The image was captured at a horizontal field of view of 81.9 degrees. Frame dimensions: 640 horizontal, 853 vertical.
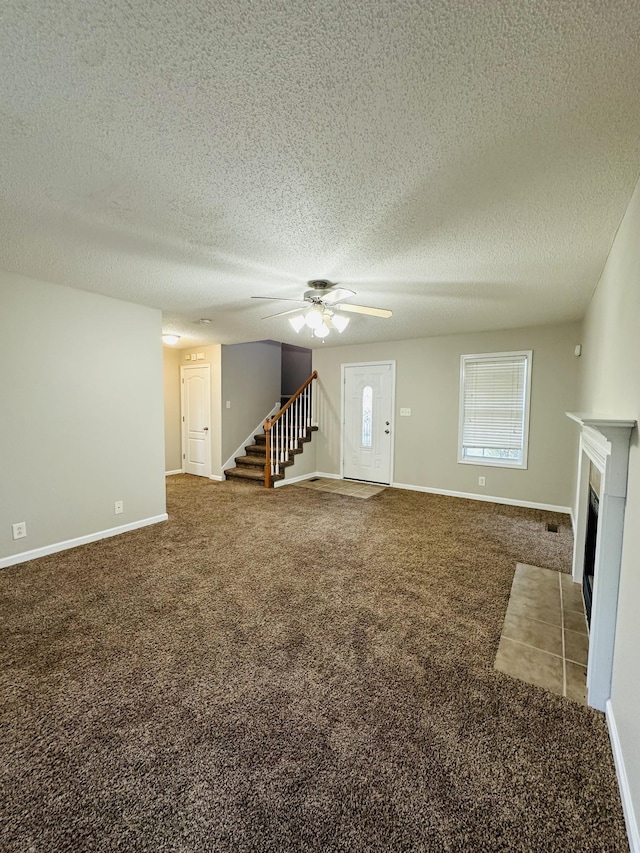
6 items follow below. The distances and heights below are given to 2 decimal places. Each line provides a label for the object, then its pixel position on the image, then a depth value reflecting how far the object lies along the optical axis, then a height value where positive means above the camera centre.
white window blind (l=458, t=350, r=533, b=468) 4.96 -0.09
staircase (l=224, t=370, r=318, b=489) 6.27 -0.81
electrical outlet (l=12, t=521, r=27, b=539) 3.19 -1.17
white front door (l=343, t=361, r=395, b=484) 6.14 -0.36
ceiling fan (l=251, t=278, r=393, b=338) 3.14 +0.81
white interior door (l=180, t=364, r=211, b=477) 6.79 -0.43
